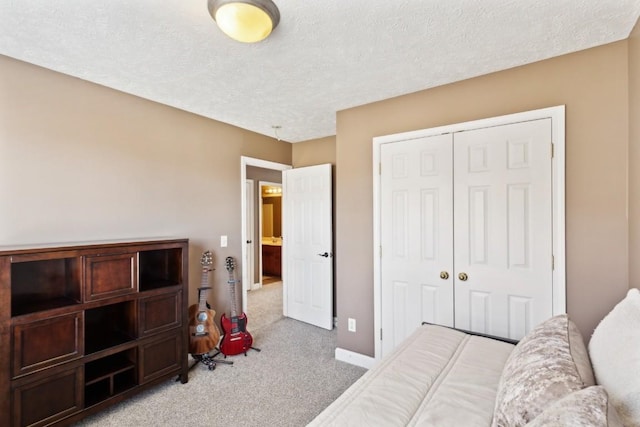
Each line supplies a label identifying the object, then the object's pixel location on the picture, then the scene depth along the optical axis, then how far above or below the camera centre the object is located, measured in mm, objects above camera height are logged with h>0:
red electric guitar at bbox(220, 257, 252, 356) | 2967 -1228
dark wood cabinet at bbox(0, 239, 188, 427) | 1729 -781
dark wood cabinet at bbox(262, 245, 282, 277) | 6586 -1060
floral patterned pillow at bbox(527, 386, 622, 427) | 682 -470
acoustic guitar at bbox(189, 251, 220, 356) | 2795 -1074
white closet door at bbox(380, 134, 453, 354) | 2396 -191
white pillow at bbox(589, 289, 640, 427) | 844 -476
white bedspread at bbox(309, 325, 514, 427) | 1066 -726
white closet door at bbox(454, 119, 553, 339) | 2033 -112
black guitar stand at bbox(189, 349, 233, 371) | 2740 -1378
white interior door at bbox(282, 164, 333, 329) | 3781 -419
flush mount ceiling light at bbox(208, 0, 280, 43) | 1427 +951
